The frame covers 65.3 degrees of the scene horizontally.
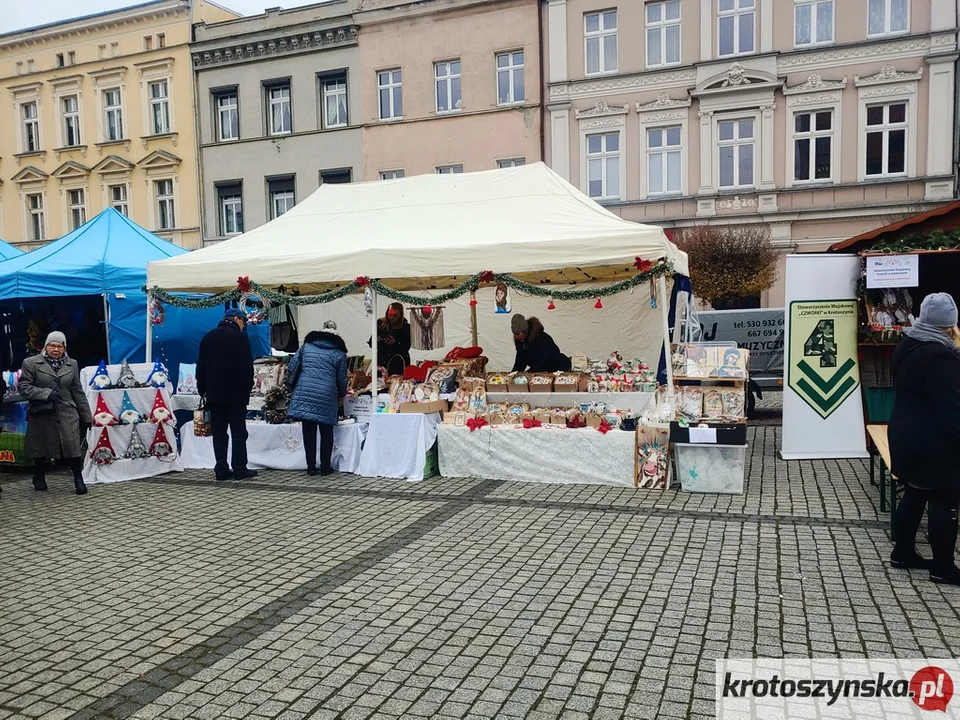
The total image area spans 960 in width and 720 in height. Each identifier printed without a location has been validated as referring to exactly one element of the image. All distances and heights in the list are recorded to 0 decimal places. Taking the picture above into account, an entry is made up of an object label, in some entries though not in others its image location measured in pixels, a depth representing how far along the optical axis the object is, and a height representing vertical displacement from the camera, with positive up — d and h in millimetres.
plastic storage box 6918 -1626
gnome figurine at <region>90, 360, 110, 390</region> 8164 -779
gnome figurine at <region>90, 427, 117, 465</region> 8164 -1566
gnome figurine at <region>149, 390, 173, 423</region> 8516 -1199
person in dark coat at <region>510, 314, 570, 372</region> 9836 -711
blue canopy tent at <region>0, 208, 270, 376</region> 9922 +383
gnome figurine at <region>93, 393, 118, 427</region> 8117 -1167
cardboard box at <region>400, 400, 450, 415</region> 8031 -1157
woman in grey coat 7418 -971
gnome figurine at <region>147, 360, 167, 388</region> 8602 -815
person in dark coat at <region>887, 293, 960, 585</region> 4395 -845
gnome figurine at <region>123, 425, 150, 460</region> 8375 -1589
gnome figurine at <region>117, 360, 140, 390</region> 8375 -800
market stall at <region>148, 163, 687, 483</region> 7605 +547
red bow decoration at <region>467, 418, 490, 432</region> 7867 -1308
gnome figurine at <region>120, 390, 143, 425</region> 8312 -1187
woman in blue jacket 7988 -903
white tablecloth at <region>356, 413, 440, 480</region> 7945 -1543
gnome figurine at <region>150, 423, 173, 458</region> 8531 -1584
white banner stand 8273 -788
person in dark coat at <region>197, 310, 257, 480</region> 7940 -836
